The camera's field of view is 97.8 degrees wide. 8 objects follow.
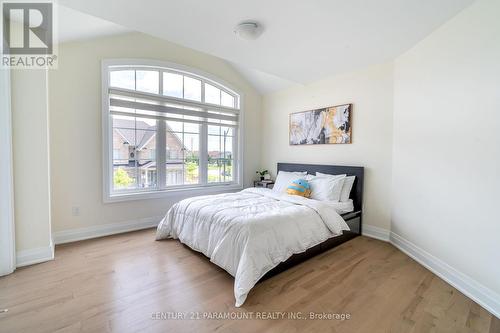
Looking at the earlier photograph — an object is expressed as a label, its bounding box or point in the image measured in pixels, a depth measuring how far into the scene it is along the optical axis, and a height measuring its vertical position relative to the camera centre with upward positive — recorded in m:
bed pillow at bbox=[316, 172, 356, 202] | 3.22 -0.41
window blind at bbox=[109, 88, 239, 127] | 3.25 +0.87
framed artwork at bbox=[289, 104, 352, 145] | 3.49 +0.61
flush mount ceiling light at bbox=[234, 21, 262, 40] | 2.17 +1.32
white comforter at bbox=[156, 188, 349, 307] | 1.89 -0.72
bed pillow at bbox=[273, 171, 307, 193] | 3.77 -0.33
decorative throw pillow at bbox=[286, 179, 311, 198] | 3.28 -0.43
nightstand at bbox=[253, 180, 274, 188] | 4.57 -0.49
